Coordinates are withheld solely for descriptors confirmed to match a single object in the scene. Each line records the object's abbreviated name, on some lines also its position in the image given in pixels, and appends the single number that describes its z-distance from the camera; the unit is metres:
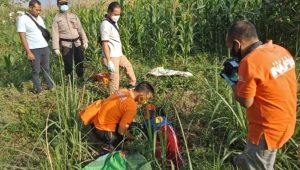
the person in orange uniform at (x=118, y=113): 3.98
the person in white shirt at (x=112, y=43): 5.25
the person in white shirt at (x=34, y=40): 5.52
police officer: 5.90
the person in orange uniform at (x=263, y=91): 2.63
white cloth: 6.01
